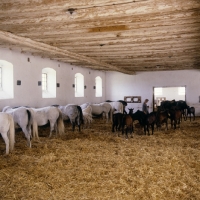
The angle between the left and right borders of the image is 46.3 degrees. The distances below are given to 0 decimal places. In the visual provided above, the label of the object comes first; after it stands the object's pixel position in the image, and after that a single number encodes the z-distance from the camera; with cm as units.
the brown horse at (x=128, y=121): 809
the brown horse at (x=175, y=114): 1033
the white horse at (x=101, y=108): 1249
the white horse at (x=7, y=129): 589
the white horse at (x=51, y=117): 794
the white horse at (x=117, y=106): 1435
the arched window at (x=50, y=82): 1150
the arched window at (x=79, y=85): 1425
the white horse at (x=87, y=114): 1021
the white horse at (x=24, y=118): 691
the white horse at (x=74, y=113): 944
